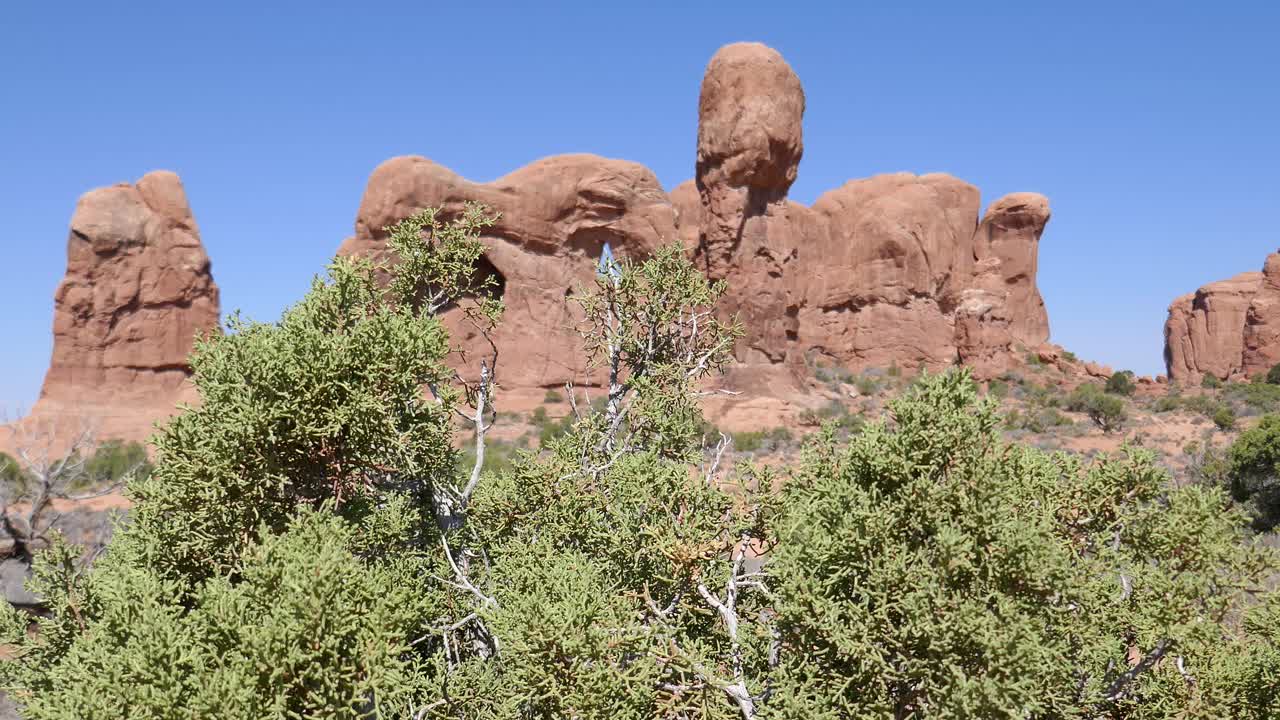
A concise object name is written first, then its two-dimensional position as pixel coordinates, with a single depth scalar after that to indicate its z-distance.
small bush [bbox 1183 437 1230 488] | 24.41
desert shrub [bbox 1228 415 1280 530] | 22.06
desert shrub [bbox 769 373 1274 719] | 6.25
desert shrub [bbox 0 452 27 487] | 27.05
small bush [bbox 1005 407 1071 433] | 35.41
